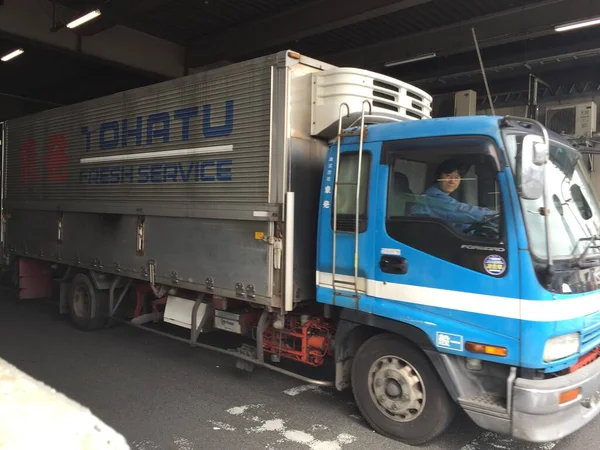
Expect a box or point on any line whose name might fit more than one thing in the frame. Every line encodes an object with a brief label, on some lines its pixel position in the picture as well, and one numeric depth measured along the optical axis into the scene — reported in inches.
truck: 131.4
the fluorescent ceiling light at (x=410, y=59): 393.8
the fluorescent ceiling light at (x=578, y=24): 305.9
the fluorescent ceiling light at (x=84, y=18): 362.3
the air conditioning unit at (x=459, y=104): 397.7
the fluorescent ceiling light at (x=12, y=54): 474.3
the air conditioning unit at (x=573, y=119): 355.9
